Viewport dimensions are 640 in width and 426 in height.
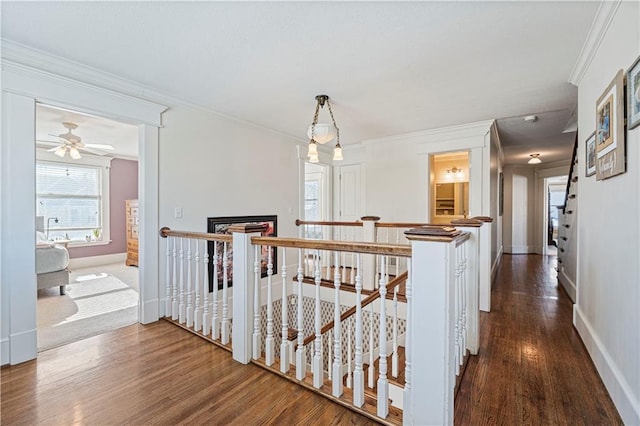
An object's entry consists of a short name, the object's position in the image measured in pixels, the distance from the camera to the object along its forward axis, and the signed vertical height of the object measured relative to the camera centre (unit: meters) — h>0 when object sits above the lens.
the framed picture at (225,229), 3.43 -0.23
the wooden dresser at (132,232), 5.92 -0.44
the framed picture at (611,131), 1.52 +0.49
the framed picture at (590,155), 2.06 +0.44
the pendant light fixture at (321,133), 3.05 +0.87
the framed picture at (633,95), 1.33 +0.58
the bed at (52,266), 3.76 -0.74
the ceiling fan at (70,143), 3.89 +0.99
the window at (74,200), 5.41 +0.25
